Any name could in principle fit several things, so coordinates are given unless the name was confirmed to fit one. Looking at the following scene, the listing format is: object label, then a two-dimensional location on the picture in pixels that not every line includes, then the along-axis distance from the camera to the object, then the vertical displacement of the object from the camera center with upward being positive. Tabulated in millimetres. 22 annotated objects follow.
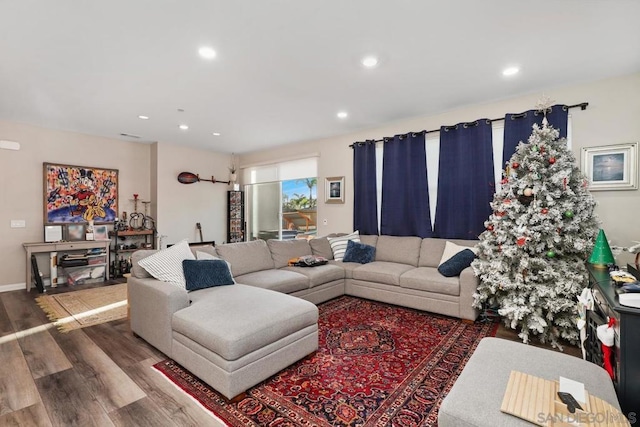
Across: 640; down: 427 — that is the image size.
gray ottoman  1168 -776
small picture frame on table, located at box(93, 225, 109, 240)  5407 -368
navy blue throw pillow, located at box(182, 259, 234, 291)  2824 -601
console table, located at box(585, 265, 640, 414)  1409 -695
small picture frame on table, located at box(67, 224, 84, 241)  5188 -346
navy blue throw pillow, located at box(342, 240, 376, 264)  4459 -616
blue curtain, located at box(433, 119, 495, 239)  3855 +429
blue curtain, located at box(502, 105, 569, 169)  3291 +1026
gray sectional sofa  1996 -807
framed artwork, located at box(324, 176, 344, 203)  5406 +415
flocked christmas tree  2688 -270
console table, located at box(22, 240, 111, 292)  4617 -567
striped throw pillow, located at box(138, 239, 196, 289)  2754 -503
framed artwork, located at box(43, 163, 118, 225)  5027 +321
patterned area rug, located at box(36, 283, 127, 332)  3349 -1223
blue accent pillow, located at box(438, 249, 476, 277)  3451 -591
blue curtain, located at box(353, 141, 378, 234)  4945 +398
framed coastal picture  3010 +478
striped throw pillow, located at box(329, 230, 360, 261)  4629 -502
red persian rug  1809 -1222
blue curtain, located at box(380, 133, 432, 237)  4441 +369
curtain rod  3215 +1175
